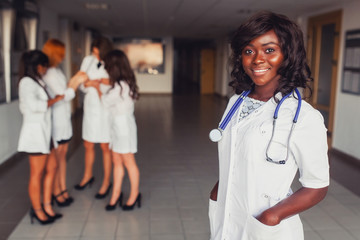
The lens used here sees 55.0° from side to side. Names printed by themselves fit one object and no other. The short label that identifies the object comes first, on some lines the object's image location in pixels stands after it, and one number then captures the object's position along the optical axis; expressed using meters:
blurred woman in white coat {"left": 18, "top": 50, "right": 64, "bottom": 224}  2.85
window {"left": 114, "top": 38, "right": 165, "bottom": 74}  16.19
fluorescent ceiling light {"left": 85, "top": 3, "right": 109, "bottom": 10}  6.90
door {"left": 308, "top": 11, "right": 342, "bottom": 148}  6.54
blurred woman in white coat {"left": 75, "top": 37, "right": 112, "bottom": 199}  3.38
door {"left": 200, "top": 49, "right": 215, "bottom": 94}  16.41
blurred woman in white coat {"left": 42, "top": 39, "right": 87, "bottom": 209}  3.18
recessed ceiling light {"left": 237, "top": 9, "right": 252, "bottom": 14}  7.16
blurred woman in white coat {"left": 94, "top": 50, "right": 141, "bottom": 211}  3.11
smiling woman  1.09
